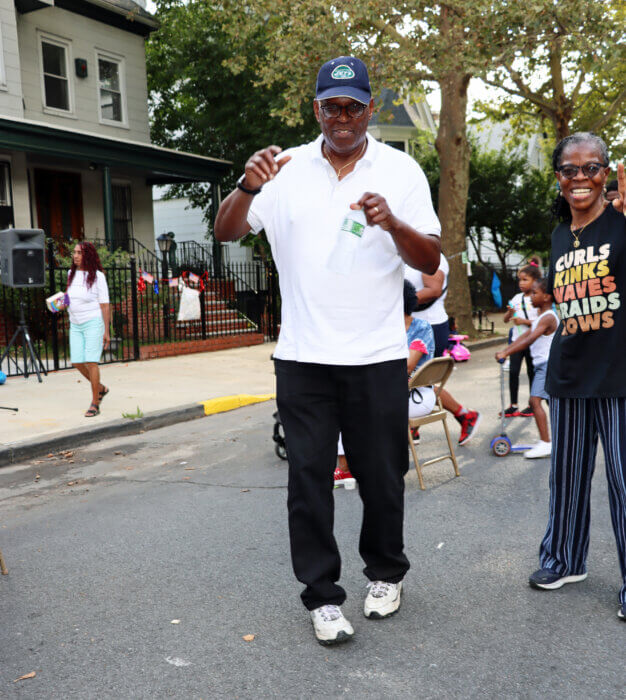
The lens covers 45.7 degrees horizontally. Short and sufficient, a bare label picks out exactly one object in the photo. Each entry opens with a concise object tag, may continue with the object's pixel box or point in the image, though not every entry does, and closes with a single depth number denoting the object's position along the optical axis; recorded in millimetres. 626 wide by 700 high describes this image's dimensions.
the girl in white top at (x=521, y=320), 6711
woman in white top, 8438
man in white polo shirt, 2822
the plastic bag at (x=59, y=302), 8728
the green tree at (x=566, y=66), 13750
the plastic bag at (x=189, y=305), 15094
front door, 17750
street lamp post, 14648
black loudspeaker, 10195
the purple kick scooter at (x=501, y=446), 6230
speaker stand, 10420
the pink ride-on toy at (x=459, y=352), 7852
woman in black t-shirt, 3164
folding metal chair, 5316
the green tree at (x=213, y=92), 21047
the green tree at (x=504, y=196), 27672
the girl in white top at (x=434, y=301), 5480
